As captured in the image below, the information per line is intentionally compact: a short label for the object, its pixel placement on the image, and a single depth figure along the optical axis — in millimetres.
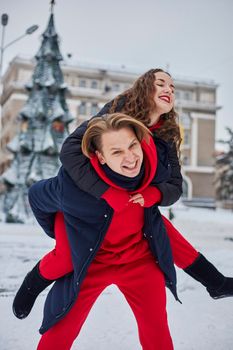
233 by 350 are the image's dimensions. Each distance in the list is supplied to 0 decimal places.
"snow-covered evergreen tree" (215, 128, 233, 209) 28875
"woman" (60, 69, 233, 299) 1709
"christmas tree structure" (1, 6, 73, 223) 10414
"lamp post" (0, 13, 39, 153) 5969
